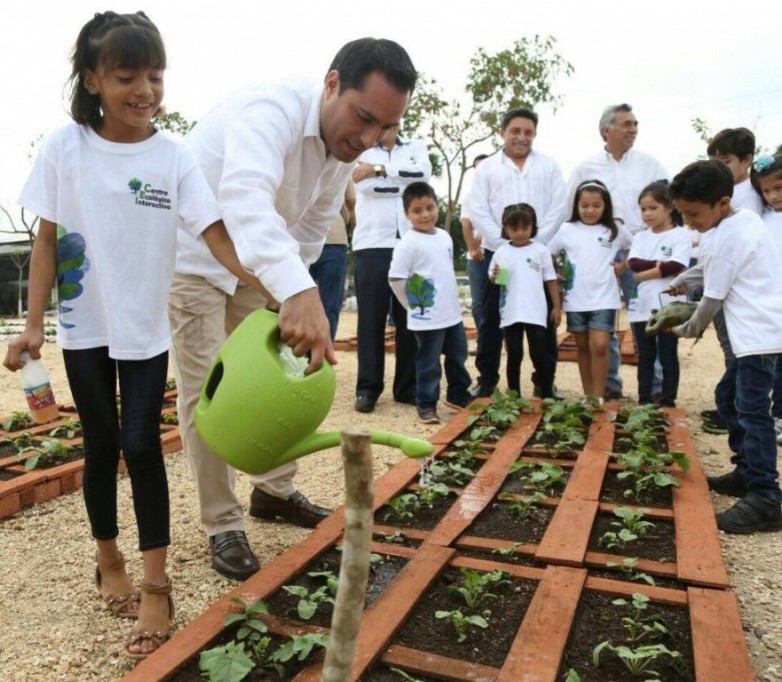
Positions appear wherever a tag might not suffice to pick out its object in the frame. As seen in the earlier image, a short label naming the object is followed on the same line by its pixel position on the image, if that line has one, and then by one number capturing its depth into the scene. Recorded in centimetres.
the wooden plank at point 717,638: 161
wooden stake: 89
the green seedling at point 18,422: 393
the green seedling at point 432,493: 275
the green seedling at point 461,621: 181
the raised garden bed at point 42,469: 290
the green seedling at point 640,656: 164
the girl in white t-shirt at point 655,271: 441
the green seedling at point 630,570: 211
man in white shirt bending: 167
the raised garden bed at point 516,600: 167
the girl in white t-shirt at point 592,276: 455
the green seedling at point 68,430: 376
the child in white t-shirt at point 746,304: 272
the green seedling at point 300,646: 166
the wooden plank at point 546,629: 162
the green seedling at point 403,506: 263
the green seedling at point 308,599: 186
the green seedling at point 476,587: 196
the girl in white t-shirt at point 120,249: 189
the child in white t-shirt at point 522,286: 456
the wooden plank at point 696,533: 208
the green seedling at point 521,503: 263
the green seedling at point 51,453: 331
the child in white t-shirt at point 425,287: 445
